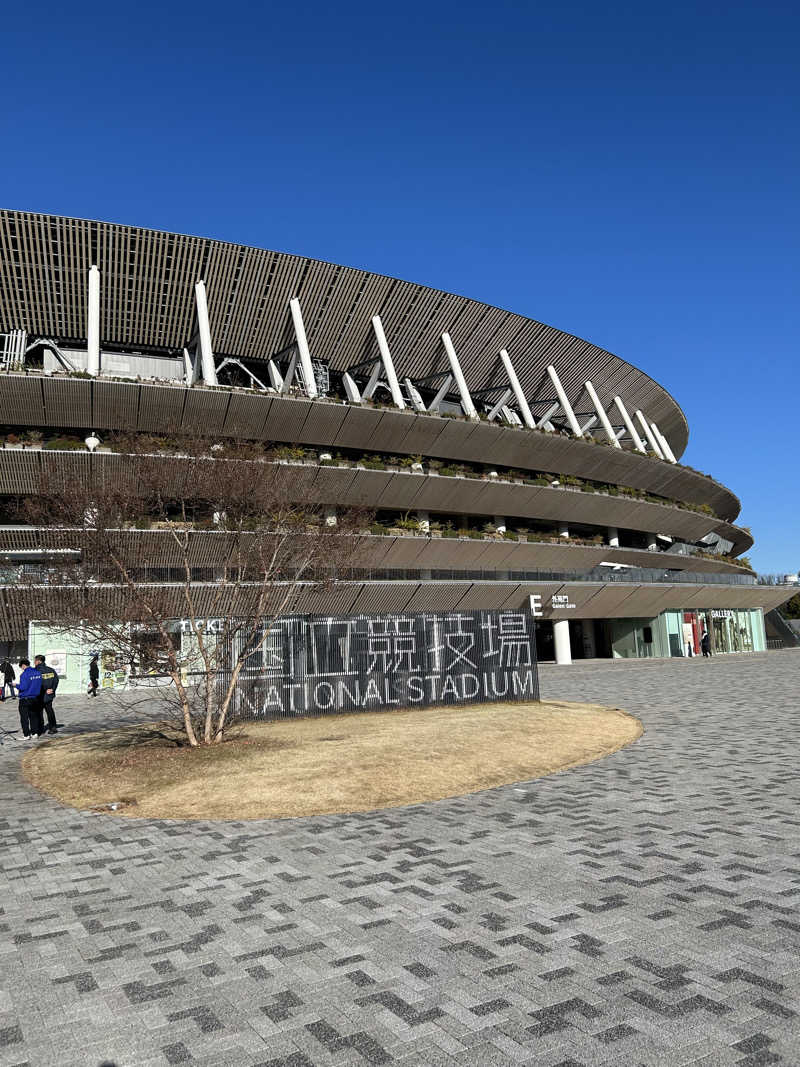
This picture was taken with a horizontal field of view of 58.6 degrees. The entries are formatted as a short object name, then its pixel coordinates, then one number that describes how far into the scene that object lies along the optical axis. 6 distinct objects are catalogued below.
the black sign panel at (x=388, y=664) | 17.59
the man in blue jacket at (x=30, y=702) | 16.02
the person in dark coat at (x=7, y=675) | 28.56
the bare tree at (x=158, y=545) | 12.75
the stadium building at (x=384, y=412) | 31.56
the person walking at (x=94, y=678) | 28.38
